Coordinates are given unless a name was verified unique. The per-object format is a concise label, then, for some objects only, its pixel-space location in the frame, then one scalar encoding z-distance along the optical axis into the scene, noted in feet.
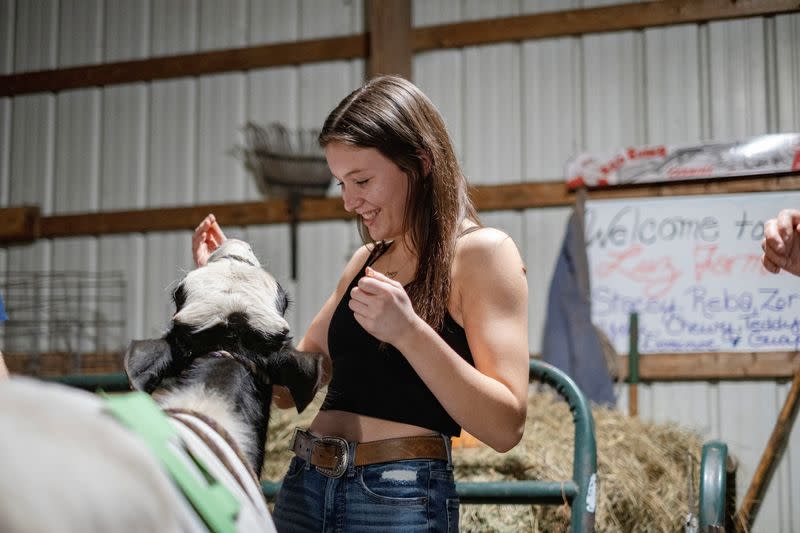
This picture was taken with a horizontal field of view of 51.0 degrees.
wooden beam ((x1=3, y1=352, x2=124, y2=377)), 20.77
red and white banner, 16.71
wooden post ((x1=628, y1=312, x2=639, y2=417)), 16.62
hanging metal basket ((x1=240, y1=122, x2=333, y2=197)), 19.88
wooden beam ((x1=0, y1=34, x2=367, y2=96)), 20.67
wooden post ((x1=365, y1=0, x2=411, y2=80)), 19.63
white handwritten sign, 16.66
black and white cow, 2.69
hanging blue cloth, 16.44
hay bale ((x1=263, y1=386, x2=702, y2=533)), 9.38
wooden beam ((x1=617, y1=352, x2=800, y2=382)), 16.43
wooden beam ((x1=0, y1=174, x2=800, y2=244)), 17.22
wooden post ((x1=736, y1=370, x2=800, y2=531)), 15.34
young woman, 4.62
